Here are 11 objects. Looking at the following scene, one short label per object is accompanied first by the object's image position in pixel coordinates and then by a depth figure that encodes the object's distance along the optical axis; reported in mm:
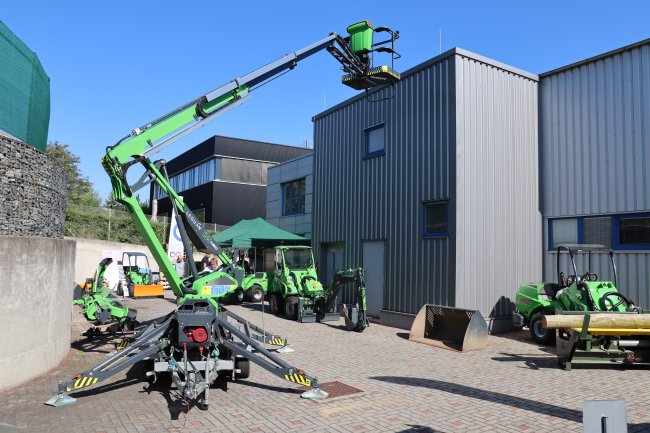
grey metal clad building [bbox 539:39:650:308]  11469
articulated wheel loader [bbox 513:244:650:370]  8430
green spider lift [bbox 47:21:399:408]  6590
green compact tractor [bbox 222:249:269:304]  18938
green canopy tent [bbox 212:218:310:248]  18484
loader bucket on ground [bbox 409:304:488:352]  10422
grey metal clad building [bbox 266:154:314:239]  20953
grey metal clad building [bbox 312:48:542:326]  12430
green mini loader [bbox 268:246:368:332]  12770
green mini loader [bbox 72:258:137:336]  11102
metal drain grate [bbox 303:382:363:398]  7036
